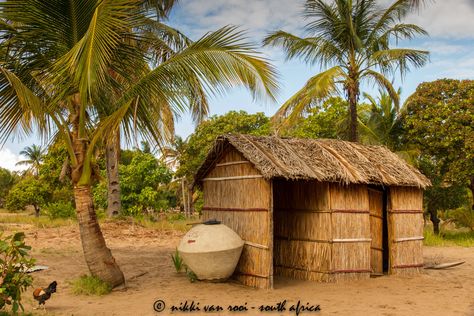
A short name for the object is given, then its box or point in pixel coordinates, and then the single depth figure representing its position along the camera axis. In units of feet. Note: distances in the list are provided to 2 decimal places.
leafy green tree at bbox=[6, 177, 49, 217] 108.78
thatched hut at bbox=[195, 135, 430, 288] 28.68
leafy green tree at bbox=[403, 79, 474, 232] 61.20
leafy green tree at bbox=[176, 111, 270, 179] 99.55
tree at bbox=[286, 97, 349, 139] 81.25
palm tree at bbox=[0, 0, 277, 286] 23.88
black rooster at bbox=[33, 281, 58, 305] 21.66
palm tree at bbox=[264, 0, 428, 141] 46.62
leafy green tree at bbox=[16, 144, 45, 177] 141.38
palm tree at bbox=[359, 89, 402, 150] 68.18
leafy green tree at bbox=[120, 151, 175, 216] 84.94
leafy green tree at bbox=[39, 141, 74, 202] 92.29
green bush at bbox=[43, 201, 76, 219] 67.77
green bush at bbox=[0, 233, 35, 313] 18.17
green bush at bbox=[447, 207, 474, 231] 62.34
